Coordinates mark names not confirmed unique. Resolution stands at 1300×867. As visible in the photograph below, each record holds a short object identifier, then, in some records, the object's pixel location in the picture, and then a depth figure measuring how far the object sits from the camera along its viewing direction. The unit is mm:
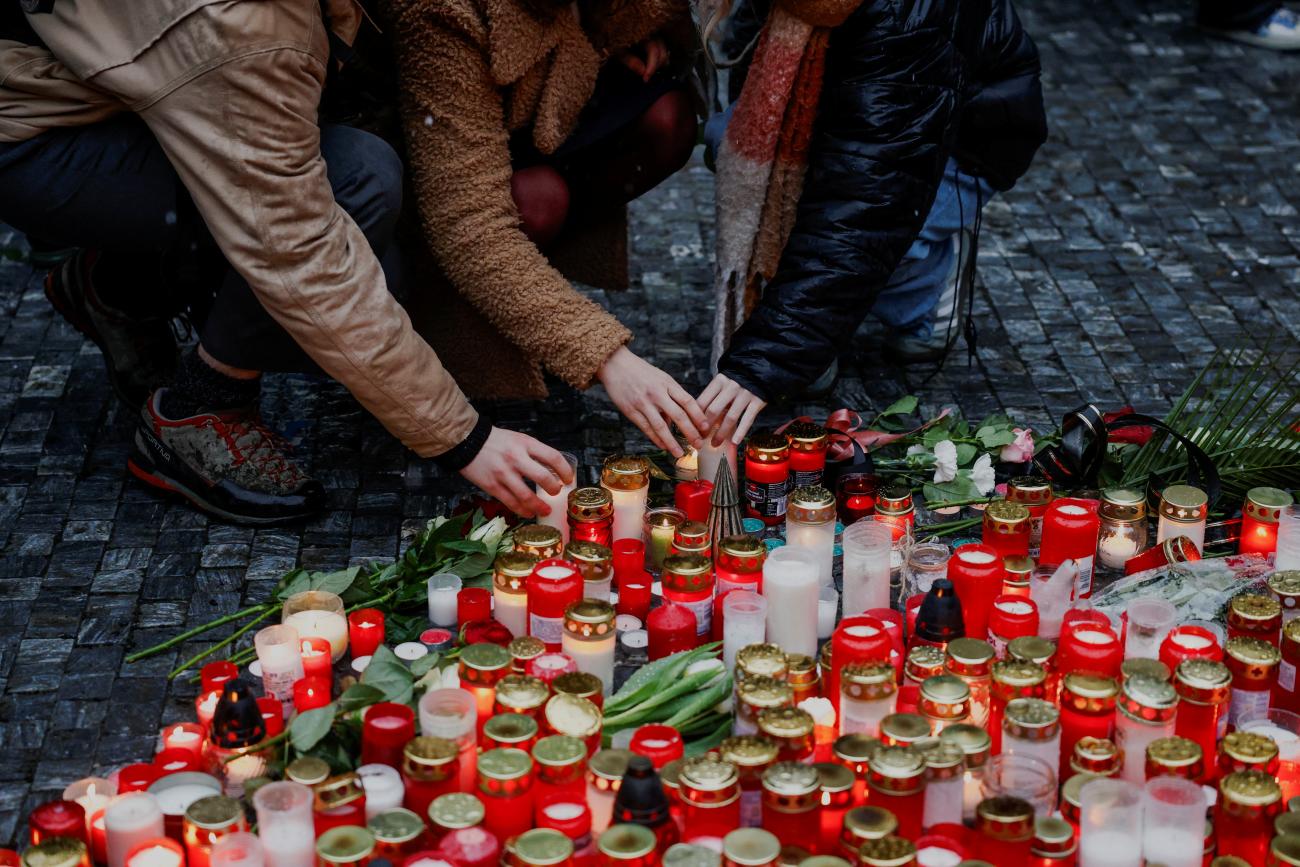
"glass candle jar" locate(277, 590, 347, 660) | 2633
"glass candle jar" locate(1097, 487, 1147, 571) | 2973
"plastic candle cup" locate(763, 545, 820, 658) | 2561
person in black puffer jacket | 3090
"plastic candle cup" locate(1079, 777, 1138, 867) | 2039
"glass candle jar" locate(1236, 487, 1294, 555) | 2895
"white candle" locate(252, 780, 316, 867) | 2047
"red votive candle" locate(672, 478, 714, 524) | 3035
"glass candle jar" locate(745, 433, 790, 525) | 3062
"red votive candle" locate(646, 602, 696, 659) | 2617
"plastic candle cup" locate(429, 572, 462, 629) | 2770
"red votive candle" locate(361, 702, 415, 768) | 2229
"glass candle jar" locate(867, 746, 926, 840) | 2066
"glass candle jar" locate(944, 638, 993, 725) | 2342
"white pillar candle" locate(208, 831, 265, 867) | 1988
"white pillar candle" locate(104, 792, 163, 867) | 2078
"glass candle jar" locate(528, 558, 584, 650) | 2543
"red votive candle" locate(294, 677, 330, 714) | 2473
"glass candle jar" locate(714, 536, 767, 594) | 2676
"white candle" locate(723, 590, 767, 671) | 2533
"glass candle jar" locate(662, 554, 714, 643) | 2635
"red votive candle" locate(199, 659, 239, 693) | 2441
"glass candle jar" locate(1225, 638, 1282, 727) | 2383
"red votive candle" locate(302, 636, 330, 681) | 2557
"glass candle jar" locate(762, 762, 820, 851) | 2041
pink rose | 3322
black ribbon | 3090
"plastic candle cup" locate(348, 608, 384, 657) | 2662
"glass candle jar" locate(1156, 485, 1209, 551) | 2902
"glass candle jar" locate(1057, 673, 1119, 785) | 2258
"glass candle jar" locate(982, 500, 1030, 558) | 2834
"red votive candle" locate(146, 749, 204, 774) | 2270
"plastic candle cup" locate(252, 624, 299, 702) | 2488
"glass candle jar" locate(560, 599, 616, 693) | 2434
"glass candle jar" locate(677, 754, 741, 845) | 2055
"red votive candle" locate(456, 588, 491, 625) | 2709
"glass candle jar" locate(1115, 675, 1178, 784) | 2209
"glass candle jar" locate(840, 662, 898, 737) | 2266
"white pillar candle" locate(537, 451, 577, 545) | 2943
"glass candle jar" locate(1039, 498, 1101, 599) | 2822
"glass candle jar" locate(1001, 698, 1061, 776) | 2188
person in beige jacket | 2453
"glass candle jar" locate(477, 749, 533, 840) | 2088
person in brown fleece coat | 2975
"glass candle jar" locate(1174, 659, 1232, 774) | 2273
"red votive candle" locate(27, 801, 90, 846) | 2102
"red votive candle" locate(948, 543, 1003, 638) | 2646
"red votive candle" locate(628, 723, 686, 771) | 2217
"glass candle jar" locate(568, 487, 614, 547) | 2844
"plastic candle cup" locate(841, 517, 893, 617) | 2750
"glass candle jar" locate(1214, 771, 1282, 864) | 2066
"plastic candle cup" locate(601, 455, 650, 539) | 2979
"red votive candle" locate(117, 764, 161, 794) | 2230
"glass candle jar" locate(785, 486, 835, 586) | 2818
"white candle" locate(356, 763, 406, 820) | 2150
